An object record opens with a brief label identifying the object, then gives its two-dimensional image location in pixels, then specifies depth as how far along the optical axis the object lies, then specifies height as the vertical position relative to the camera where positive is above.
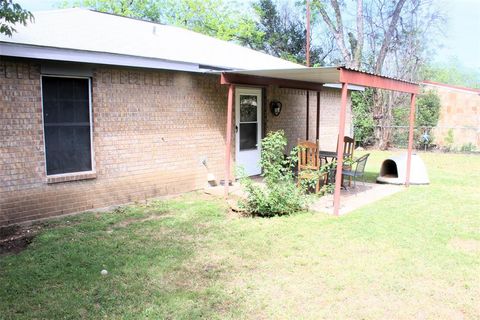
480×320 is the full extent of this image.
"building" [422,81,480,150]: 20.73 +0.67
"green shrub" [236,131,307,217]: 6.95 -1.26
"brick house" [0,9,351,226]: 6.26 -0.04
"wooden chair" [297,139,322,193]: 8.14 -0.85
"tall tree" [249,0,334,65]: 26.77 +5.17
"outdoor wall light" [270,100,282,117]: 11.31 +0.22
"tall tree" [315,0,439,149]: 19.80 +3.76
